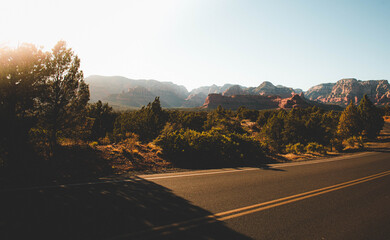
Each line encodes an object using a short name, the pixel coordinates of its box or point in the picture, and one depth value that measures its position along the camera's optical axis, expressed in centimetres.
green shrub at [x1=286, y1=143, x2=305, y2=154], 1647
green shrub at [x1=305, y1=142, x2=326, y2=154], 1670
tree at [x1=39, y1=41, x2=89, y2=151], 792
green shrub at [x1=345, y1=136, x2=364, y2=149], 2236
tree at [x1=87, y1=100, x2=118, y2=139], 2644
